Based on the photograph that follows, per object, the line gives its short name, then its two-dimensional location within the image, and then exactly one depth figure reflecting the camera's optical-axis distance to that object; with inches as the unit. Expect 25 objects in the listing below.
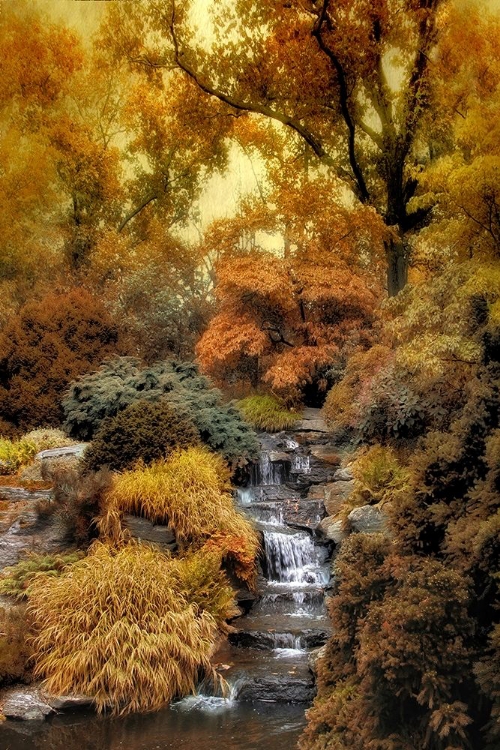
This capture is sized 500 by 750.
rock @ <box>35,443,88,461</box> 389.4
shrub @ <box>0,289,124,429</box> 492.7
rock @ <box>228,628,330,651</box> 285.1
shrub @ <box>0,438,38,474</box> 411.2
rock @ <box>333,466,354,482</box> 393.4
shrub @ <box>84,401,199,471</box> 354.9
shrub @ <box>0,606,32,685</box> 258.1
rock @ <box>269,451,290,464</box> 453.7
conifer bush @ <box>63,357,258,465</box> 406.0
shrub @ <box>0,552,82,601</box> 298.0
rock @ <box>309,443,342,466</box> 454.9
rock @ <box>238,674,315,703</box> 251.0
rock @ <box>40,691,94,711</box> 247.6
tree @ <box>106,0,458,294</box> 570.9
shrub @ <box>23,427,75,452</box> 430.6
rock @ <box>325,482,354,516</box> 368.5
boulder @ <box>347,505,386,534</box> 311.4
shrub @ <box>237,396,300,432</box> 526.0
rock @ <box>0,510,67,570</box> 321.4
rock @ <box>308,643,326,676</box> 250.1
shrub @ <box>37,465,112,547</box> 324.5
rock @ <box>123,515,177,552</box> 321.7
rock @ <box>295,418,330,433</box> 506.0
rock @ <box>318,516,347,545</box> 338.9
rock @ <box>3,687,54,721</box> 244.5
